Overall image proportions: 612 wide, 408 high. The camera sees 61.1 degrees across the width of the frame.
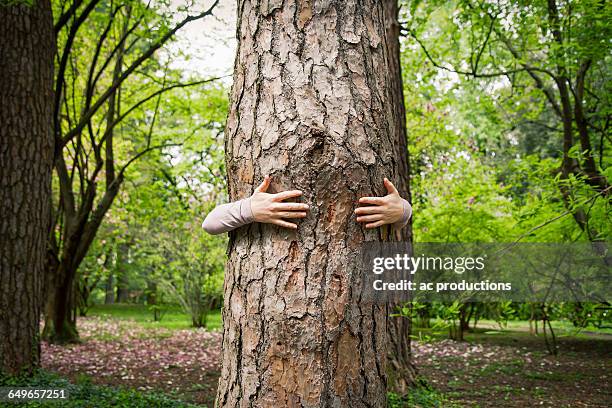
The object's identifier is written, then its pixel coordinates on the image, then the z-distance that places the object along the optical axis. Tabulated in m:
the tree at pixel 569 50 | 5.21
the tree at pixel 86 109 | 6.80
